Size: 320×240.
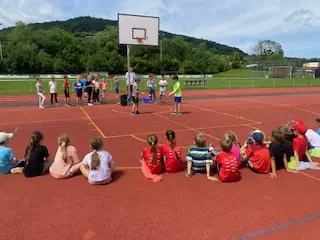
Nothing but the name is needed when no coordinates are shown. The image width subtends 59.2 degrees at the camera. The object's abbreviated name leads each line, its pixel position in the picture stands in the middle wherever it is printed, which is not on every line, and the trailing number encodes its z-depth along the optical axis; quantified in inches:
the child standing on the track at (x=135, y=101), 516.5
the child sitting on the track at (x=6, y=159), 218.2
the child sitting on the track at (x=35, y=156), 213.2
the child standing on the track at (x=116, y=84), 835.6
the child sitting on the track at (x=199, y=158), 213.5
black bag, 659.3
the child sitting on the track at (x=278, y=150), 220.4
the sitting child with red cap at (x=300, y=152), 234.1
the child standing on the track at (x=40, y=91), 606.5
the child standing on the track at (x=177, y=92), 504.2
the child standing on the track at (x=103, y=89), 713.6
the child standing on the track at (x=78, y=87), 657.6
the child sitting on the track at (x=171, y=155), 223.3
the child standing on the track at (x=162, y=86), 714.2
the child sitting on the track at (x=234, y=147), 223.5
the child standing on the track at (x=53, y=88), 624.8
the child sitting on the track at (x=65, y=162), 213.2
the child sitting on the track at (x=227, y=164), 203.9
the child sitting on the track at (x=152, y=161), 213.5
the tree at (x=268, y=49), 5035.9
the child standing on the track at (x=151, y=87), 708.7
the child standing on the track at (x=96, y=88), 666.2
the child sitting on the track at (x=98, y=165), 200.8
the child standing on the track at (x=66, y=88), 649.5
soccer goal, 2436.0
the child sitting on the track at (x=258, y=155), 222.3
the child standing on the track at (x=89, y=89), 678.1
